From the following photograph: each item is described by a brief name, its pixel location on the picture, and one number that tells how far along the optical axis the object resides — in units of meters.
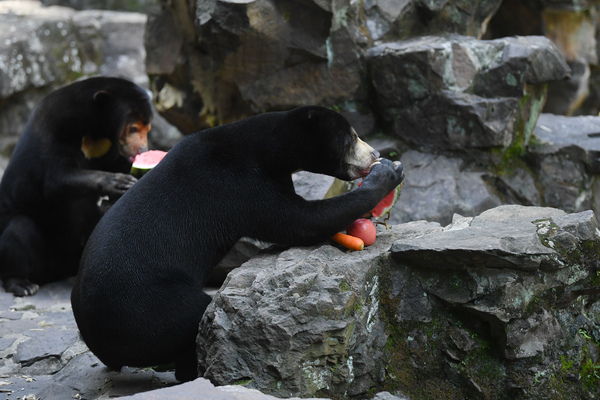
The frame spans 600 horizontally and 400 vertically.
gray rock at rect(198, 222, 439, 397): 5.62
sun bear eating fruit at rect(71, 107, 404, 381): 6.39
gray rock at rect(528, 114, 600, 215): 12.62
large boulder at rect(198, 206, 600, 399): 5.69
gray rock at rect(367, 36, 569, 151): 12.02
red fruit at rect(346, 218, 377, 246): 6.84
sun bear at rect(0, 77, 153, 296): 10.76
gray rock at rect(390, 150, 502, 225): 11.91
